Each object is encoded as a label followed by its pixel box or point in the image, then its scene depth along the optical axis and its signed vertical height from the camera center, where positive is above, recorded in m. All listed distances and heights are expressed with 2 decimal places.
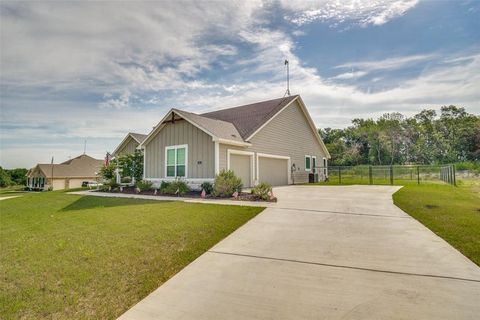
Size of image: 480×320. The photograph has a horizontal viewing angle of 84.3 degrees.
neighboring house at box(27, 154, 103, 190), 41.78 -0.03
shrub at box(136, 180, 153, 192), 14.76 -0.73
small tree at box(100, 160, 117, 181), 18.44 +0.15
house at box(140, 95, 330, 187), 13.56 +1.60
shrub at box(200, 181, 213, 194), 12.57 -0.70
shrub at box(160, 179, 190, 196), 12.99 -0.77
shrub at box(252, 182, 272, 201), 9.96 -0.74
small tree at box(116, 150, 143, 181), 17.39 +0.52
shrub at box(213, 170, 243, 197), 11.45 -0.56
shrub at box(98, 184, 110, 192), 17.02 -0.96
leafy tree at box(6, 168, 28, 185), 49.06 -0.21
